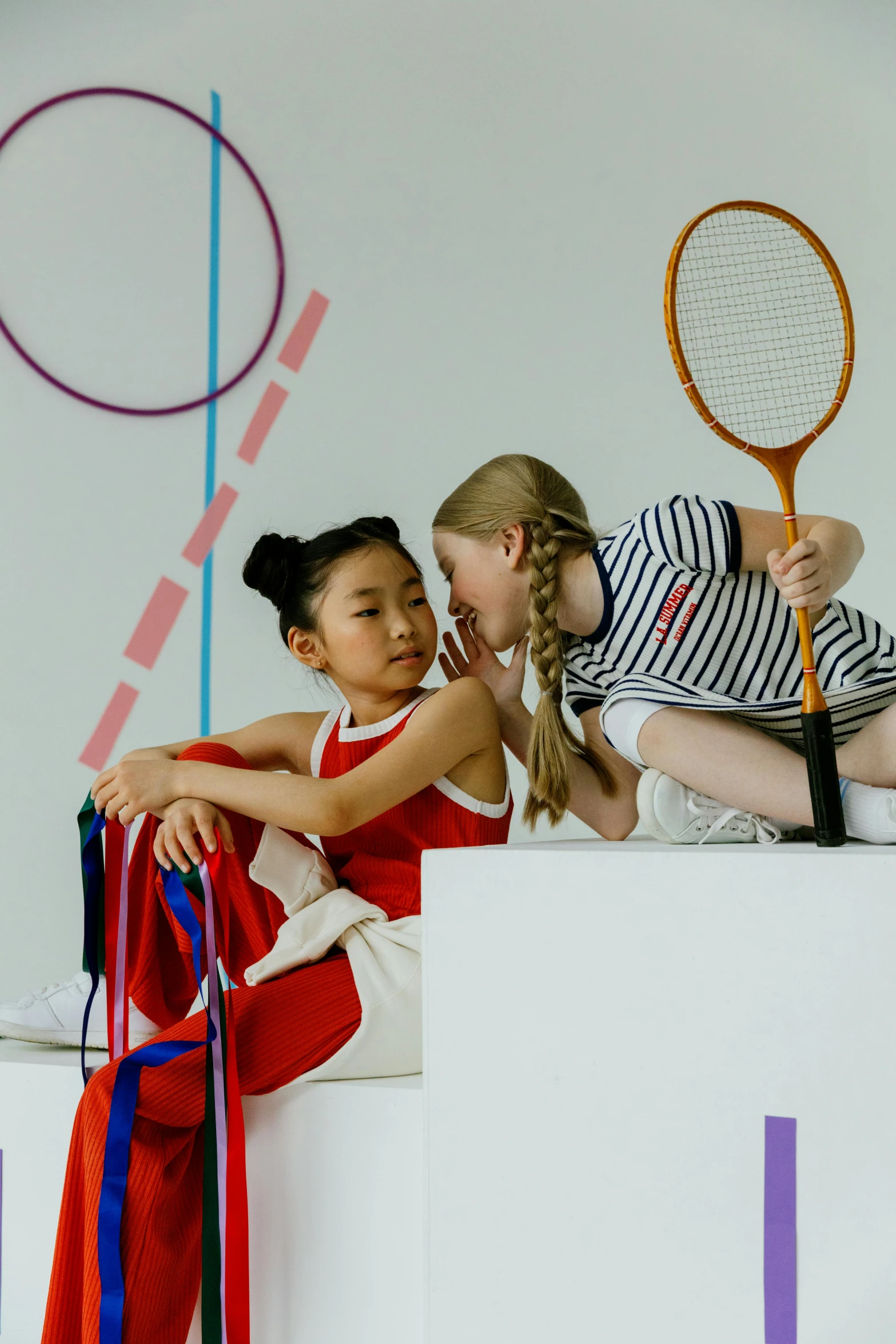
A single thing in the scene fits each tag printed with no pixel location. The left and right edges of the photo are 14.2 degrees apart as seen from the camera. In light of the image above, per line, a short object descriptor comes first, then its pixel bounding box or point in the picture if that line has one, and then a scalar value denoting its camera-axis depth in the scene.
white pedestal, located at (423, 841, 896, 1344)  3.56
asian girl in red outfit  3.73
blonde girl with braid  3.78
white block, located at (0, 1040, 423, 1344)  3.73
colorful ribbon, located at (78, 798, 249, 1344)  3.69
